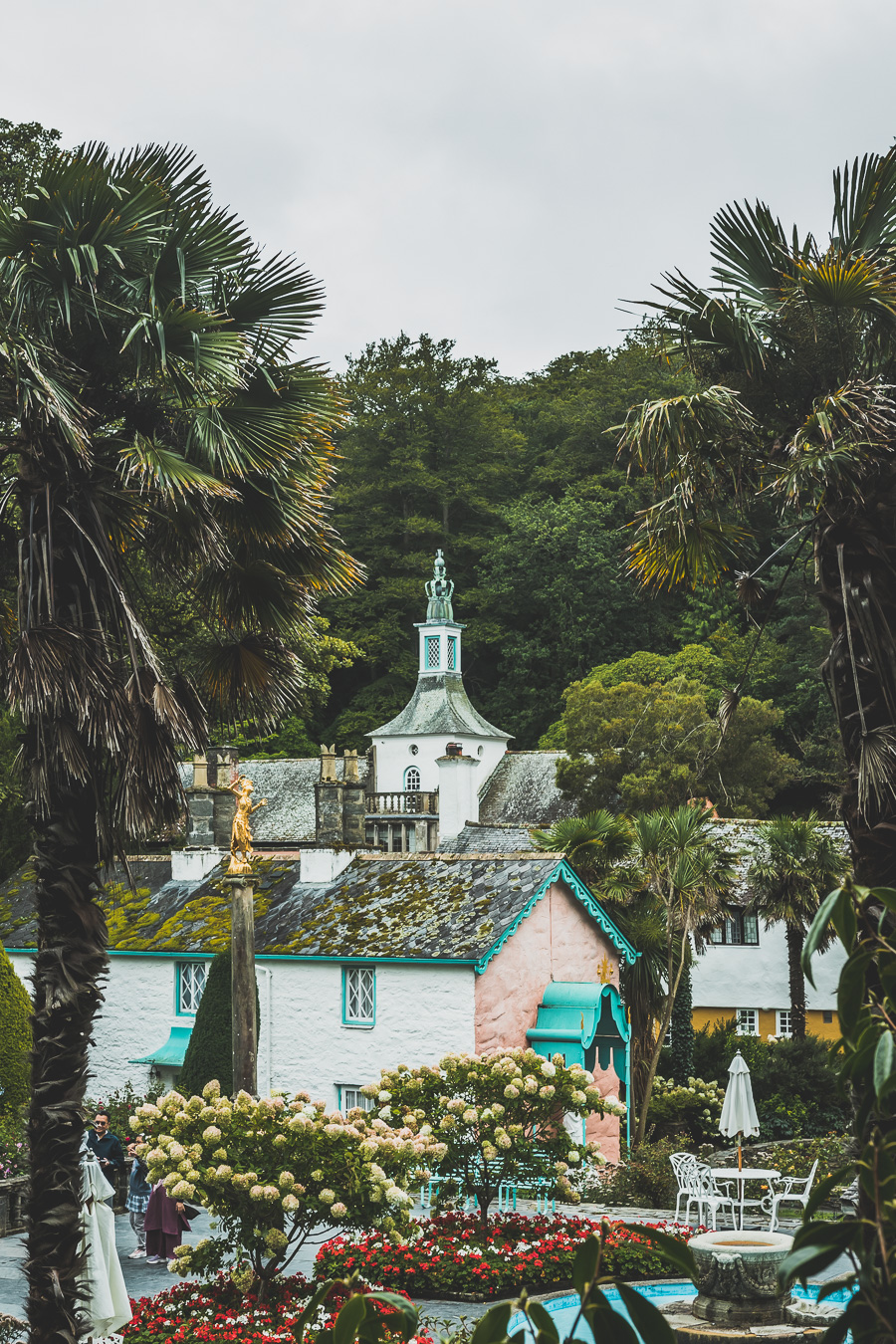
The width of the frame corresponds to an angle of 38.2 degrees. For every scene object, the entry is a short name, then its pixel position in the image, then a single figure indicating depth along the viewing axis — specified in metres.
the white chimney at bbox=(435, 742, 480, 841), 47.53
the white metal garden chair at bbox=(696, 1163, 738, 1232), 16.38
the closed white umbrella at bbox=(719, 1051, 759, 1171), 17.09
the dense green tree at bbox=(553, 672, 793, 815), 36.59
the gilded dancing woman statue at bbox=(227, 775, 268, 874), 17.92
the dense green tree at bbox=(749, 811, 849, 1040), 28.62
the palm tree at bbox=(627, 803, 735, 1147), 24.84
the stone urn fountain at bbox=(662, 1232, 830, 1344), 12.60
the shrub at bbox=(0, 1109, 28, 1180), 18.70
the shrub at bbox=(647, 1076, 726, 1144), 25.98
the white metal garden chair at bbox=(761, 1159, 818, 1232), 15.42
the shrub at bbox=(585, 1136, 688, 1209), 19.83
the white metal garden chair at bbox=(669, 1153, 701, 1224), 17.12
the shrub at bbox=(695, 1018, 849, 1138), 26.75
